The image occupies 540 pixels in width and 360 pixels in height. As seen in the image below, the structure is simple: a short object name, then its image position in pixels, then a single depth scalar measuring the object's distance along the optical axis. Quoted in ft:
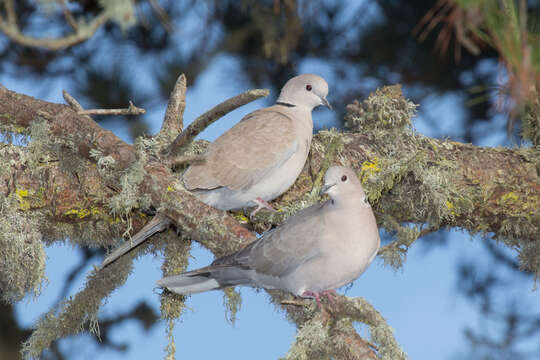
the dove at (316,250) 17.04
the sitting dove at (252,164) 22.08
